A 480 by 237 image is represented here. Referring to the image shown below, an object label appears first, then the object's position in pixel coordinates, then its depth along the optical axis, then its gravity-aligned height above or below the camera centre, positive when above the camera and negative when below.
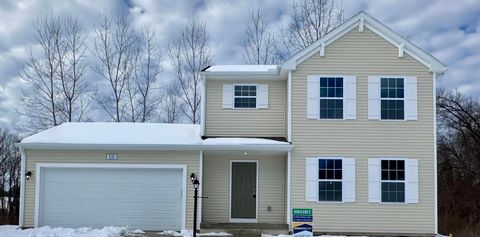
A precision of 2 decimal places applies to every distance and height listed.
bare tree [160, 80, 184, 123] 27.58 +2.31
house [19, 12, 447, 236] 13.95 -0.38
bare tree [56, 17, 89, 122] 26.77 +3.52
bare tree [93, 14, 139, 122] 27.28 +4.74
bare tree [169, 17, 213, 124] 27.02 +4.58
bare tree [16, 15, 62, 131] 26.52 +3.12
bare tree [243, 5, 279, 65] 27.86 +5.91
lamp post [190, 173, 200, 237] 12.55 -1.30
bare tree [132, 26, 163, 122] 27.36 +3.19
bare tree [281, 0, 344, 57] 27.84 +7.09
